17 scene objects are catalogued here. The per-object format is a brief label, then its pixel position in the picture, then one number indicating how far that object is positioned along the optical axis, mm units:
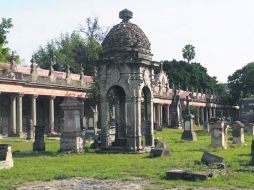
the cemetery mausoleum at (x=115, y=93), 20625
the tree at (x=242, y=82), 90375
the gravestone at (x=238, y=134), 25188
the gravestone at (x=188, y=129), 29895
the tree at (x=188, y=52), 112625
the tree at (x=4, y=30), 42875
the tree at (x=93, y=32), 59812
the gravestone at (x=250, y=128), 38188
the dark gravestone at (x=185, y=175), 11062
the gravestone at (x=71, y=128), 20234
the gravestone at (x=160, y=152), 17188
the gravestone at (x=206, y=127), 42378
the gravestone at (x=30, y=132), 33031
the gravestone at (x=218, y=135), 22406
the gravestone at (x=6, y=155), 14184
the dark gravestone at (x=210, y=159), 13656
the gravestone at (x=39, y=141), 21484
